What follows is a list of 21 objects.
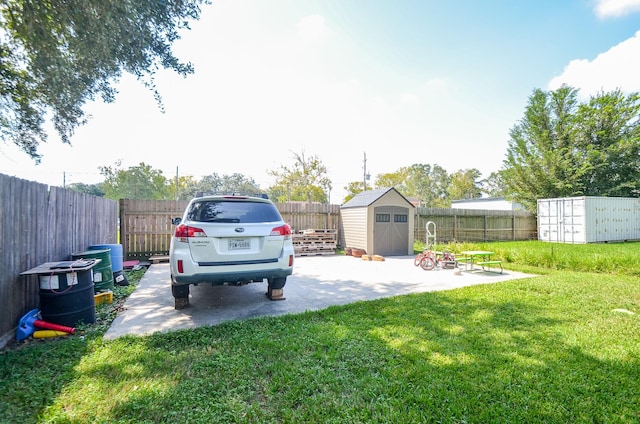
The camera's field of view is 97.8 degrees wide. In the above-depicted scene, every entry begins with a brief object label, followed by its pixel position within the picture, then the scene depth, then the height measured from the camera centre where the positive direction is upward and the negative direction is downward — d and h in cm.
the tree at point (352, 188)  3406 +345
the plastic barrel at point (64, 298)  336 -97
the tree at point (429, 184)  4447 +533
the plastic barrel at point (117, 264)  582 -97
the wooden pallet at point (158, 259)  871 -128
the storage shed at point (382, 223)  1081 -29
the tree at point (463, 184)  4341 +483
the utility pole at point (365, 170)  2681 +448
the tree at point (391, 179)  3581 +485
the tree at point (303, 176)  2780 +410
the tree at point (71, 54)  436 +305
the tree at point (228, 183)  4706 +610
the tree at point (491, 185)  4802 +529
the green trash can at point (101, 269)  472 -88
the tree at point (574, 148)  1905 +473
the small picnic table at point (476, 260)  725 -140
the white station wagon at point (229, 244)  366 -37
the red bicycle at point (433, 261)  804 -133
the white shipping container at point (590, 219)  1377 -29
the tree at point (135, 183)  3219 +427
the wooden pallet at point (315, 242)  1121 -104
